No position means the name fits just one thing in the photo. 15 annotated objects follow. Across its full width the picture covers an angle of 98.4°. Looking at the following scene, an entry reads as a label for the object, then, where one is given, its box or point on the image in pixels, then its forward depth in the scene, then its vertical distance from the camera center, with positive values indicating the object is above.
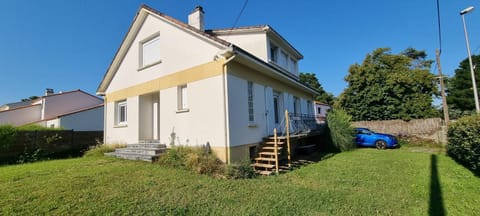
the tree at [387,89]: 17.83 +2.83
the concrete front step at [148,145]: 8.77 -0.73
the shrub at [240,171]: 6.10 -1.36
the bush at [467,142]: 6.30 -0.86
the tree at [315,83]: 38.08 +7.43
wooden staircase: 7.16 -1.26
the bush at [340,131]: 12.02 -0.54
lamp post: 11.40 +5.49
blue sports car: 13.66 -1.30
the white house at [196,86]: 7.39 +1.82
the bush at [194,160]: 6.49 -1.10
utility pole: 13.39 +2.54
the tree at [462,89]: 25.23 +3.65
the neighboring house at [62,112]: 19.41 +2.11
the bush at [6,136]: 9.29 -0.07
